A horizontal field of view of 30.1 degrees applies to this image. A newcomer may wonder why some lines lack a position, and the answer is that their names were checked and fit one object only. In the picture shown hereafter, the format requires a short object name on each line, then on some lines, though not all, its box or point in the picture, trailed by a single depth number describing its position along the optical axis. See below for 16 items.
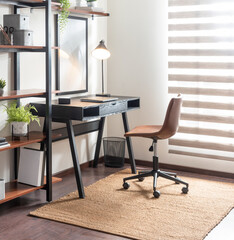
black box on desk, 3.88
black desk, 3.72
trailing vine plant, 3.99
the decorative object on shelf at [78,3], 4.40
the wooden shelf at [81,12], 3.90
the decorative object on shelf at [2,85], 3.27
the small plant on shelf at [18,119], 3.60
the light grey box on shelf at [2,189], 3.32
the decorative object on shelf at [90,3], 4.47
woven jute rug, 3.12
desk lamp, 4.38
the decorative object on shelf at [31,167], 3.65
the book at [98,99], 4.00
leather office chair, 3.82
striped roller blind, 4.39
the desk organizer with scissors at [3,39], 3.39
